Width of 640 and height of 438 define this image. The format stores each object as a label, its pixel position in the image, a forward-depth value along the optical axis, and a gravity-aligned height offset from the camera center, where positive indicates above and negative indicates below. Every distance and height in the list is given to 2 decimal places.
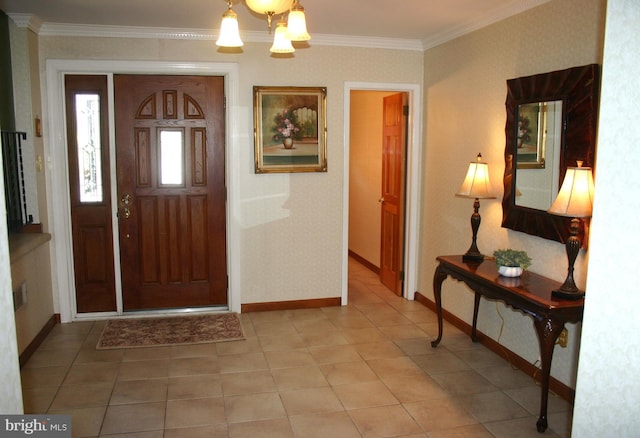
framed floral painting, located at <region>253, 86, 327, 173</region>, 4.74 +0.20
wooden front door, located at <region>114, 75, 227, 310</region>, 4.66 -0.34
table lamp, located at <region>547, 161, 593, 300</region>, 2.82 -0.28
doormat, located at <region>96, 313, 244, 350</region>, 4.22 -1.49
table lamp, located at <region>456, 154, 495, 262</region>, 3.87 -0.27
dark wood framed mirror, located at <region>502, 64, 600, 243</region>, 3.04 +0.10
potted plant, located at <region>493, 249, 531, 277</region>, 3.38 -0.70
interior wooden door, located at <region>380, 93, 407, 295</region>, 5.36 -0.41
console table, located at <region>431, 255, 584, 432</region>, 2.87 -0.84
